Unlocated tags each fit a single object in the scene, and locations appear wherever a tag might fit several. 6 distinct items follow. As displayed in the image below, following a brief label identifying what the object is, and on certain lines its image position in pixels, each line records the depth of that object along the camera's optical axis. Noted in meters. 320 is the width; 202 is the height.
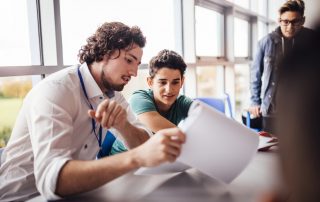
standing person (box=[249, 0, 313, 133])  2.59
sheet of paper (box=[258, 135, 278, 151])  1.47
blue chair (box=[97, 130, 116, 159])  1.72
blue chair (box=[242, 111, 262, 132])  2.82
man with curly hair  0.90
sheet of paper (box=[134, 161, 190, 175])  1.15
